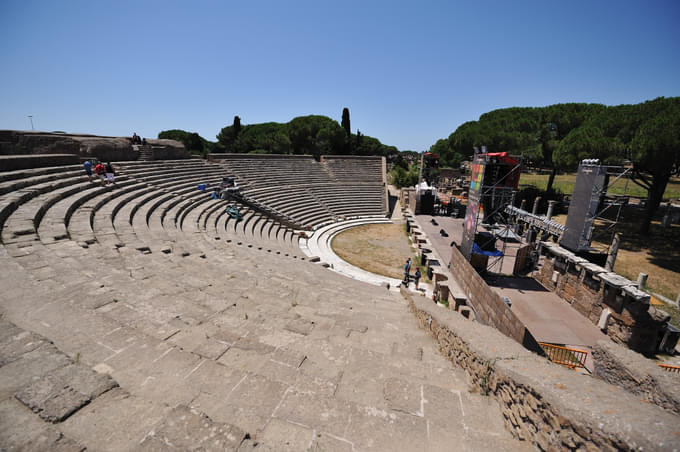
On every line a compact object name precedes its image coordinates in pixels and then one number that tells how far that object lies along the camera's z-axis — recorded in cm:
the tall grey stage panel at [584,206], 1170
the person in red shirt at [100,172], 1358
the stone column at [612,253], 1235
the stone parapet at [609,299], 868
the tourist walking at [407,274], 1310
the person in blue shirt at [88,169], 1316
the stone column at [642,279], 1211
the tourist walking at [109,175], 1345
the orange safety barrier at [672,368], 763
